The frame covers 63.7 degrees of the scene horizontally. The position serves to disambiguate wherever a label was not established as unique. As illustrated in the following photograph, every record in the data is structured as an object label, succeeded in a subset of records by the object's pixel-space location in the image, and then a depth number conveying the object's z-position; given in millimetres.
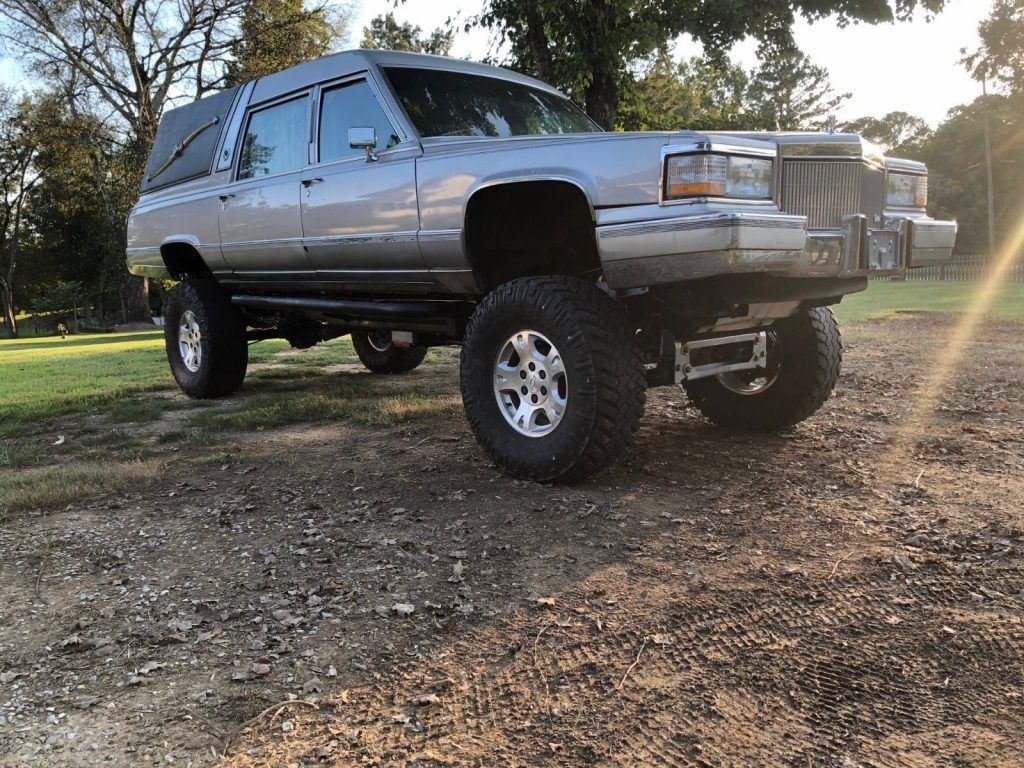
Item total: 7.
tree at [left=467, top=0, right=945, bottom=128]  9836
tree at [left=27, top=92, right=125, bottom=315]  26734
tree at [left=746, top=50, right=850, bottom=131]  66312
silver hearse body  3607
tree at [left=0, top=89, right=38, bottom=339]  35375
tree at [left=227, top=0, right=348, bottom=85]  23875
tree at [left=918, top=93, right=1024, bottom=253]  45250
